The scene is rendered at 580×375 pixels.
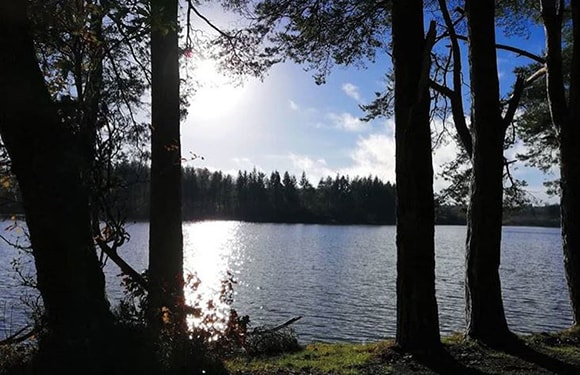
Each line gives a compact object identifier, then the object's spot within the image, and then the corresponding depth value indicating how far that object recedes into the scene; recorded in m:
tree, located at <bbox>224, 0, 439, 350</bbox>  6.30
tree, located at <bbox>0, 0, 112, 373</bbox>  3.48
